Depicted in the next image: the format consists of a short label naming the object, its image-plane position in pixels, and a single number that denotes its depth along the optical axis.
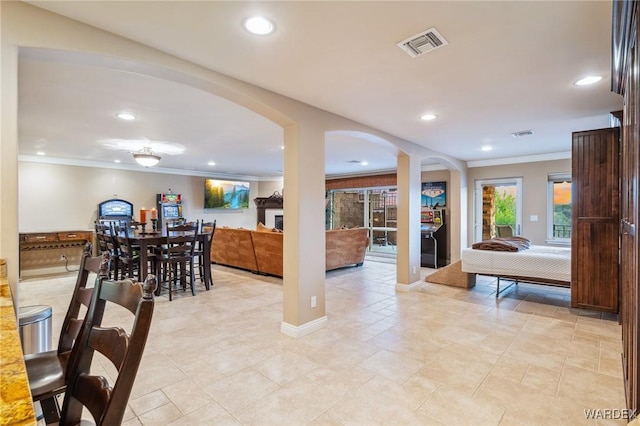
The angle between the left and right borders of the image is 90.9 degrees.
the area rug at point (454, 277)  5.25
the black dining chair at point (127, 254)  4.93
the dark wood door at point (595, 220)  3.58
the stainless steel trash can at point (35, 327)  1.94
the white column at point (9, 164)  1.66
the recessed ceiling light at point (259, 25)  1.91
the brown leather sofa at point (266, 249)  5.93
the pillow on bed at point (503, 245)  4.64
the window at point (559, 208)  6.32
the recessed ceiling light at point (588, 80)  2.72
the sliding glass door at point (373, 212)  9.22
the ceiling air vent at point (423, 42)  2.05
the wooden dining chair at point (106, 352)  0.91
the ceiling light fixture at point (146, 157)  5.50
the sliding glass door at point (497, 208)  6.90
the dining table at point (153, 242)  4.70
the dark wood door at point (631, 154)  1.38
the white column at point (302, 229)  3.27
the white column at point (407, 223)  5.13
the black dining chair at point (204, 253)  5.27
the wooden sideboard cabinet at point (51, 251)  6.16
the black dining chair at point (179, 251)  4.73
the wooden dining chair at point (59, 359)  1.33
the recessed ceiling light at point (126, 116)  3.89
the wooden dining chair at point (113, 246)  5.29
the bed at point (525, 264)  4.19
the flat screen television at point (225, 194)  9.48
